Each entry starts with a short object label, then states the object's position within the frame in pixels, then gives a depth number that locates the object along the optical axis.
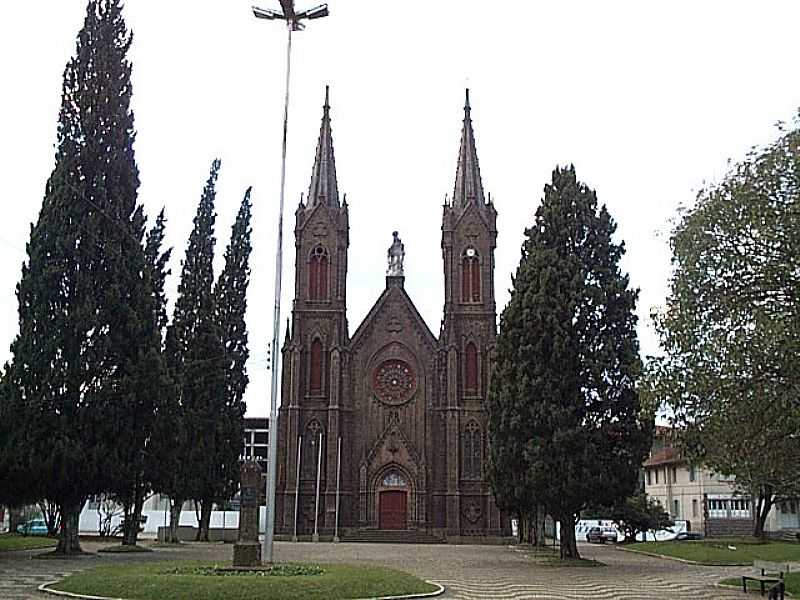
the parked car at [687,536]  58.72
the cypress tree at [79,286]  31.09
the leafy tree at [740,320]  20.81
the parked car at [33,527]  56.81
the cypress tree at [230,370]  47.91
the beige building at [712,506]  62.44
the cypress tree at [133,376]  31.98
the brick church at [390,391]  60.66
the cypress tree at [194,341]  44.53
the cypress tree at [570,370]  30.53
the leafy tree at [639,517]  51.88
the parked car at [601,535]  59.41
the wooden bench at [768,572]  19.73
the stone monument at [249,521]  22.08
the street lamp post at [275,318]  23.20
